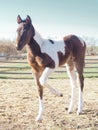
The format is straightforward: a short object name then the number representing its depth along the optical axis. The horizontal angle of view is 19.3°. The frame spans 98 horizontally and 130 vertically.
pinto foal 5.13
